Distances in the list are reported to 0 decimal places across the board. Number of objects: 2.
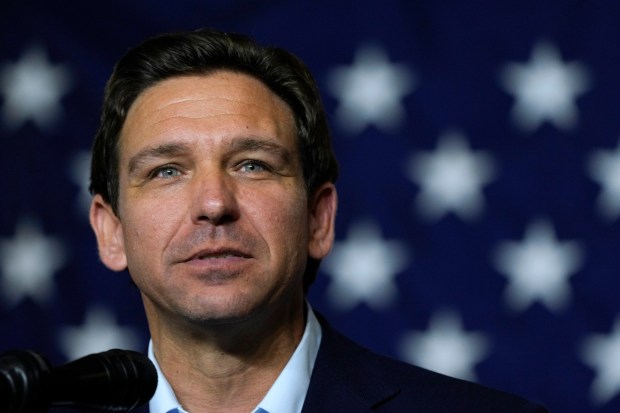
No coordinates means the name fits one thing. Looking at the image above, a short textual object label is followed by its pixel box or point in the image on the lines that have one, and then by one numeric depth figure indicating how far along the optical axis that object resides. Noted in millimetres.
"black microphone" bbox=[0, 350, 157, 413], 2770
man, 3124
